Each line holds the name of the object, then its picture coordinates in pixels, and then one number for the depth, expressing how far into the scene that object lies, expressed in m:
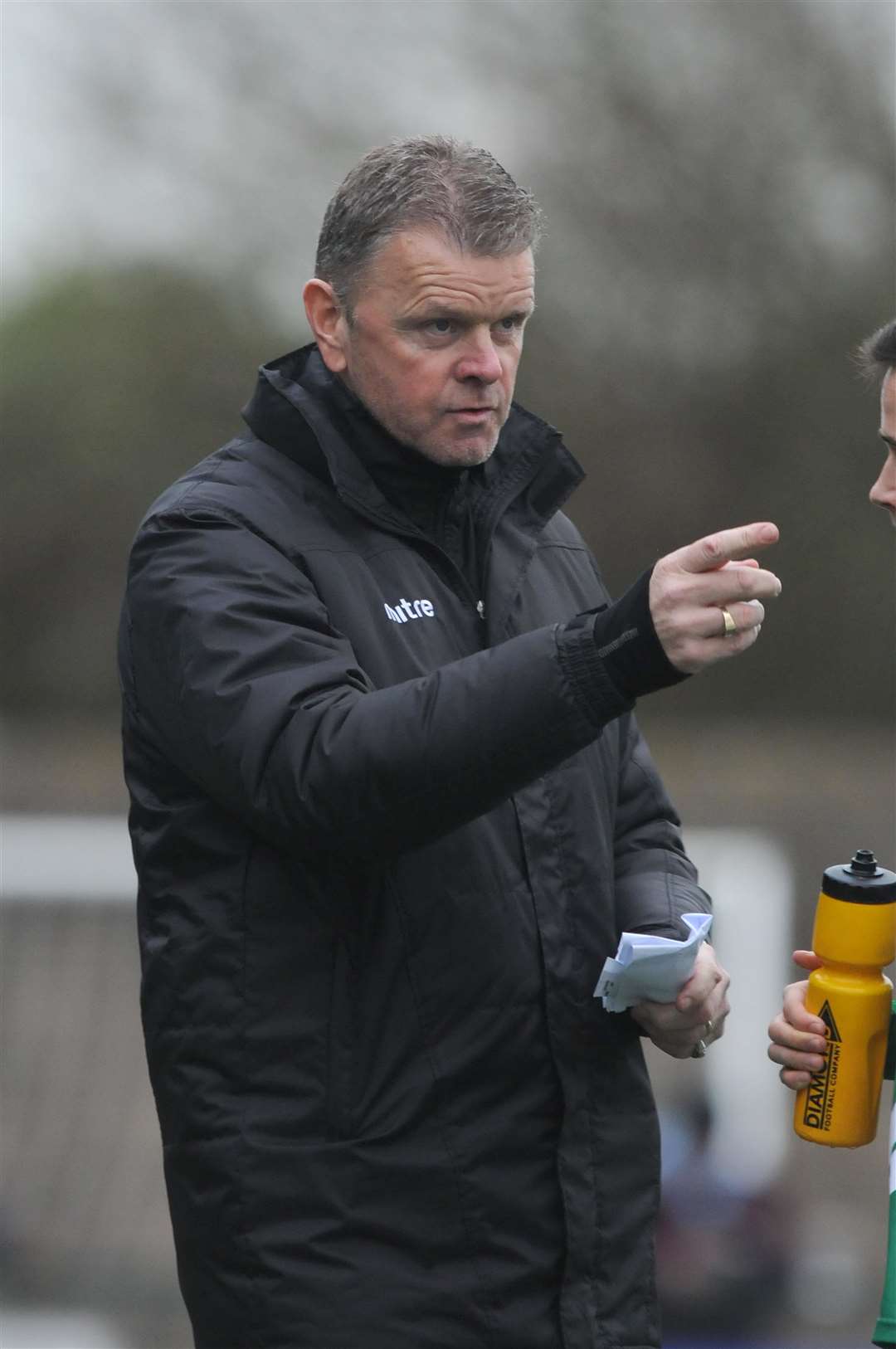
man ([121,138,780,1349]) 14.24
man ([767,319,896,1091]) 14.49
